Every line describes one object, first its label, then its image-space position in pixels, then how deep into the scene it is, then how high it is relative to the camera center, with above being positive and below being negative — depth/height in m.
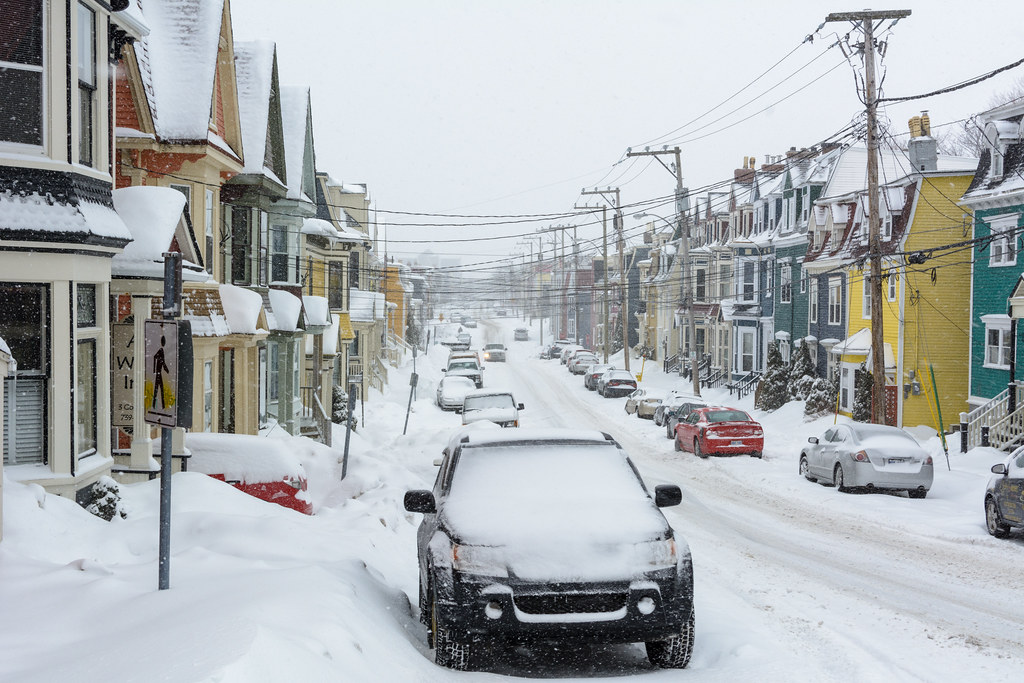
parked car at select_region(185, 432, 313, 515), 14.70 -2.12
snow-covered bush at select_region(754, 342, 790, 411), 40.62 -2.37
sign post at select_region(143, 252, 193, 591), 6.96 -0.35
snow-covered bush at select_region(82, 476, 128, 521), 10.71 -1.91
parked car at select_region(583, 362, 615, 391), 54.91 -2.70
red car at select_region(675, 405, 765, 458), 26.64 -2.89
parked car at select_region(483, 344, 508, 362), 80.75 -2.50
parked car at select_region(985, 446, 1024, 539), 14.12 -2.44
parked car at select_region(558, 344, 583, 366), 77.03 -2.19
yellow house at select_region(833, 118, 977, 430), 32.59 +0.52
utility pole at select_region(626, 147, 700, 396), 41.53 +3.38
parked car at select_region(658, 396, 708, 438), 30.07 -2.68
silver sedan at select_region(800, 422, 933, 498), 19.36 -2.61
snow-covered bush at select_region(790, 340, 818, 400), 39.31 -1.91
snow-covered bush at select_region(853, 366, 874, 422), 32.31 -2.33
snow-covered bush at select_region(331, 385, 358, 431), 34.91 -2.94
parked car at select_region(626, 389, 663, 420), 40.00 -3.11
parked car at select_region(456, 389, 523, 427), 29.89 -2.59
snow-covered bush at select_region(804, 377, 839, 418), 36.66 -2.75
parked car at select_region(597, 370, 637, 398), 50.47 -2.99
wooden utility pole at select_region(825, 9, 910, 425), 23.50 +3.51
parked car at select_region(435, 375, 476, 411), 45.00 -2.98
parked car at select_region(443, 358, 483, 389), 51.59 -2.36
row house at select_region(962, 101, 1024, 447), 27.47 +1.52
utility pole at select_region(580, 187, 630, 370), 59.01 +4.91
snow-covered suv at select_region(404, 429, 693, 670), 6.80 -1.71
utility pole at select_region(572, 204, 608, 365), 60.45 +4.18
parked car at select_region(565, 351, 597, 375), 65.44 -2.47
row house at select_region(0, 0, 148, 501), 10.11 +0.82
